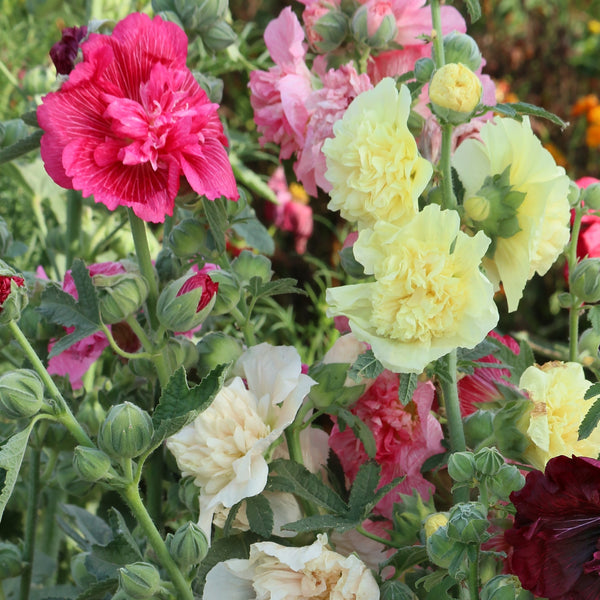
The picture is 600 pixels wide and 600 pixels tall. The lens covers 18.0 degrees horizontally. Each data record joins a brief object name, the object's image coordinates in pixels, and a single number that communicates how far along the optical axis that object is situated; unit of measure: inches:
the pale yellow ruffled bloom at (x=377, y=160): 35.8
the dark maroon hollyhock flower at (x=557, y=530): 34.1
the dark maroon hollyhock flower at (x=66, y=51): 38.8
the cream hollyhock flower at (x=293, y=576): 35.8
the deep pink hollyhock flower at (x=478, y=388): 39.2
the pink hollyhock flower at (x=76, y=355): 40.7
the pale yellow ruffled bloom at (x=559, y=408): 36.6
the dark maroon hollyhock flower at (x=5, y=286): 34.6
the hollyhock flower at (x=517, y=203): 36.0
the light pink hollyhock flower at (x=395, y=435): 38.1
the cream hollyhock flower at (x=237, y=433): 36.5
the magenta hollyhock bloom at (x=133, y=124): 36.7
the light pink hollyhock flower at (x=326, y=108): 38.8
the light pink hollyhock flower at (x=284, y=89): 40.3
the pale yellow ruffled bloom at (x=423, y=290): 35.1
